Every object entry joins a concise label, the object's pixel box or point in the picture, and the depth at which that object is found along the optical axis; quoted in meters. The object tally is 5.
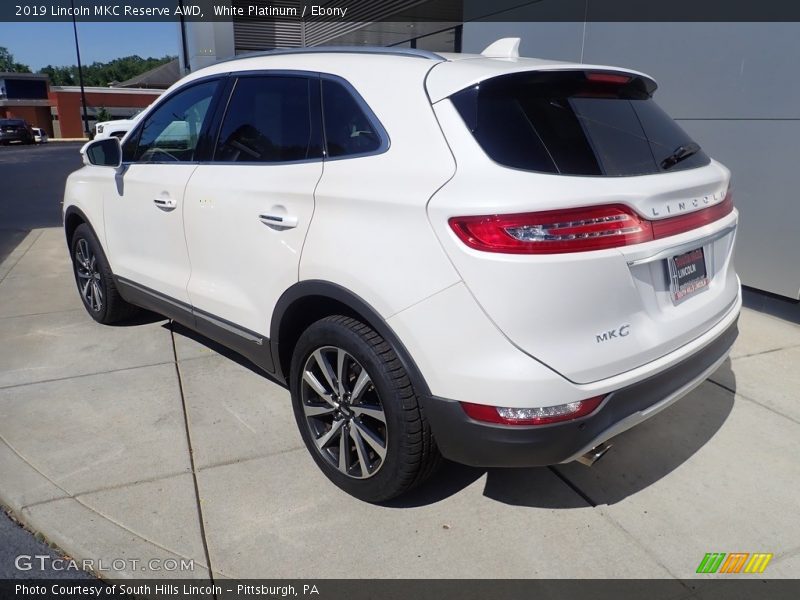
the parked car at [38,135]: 42.47
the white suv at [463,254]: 2.16
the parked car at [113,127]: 17.83
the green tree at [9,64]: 121.79
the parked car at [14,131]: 37.38
